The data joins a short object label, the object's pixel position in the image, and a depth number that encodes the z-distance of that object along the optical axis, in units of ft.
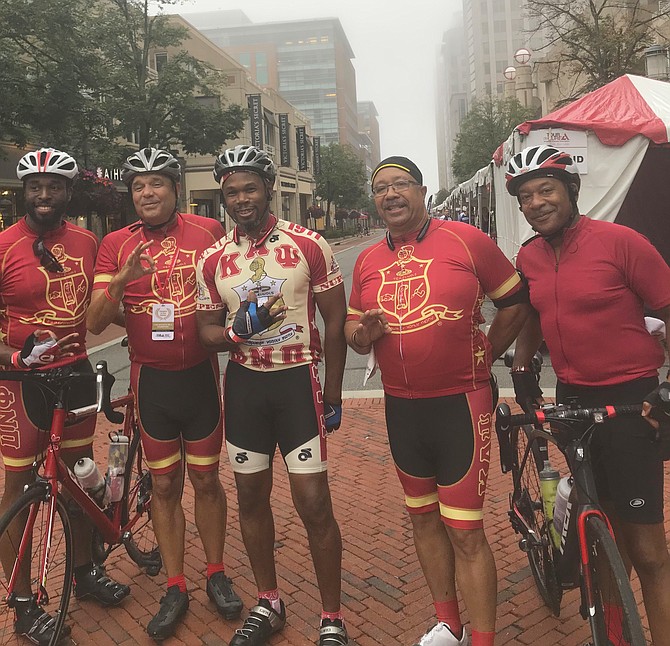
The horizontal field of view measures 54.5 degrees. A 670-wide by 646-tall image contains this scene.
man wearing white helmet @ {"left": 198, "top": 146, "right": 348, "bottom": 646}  10.07
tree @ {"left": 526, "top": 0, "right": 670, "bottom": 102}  53.11
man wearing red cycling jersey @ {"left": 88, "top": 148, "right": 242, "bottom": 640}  10.96
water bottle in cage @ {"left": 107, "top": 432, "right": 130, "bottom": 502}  11.84
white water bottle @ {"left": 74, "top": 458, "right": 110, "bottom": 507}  11.05
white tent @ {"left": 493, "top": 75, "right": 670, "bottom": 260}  29.53
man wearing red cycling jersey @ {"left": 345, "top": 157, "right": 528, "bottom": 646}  8.95
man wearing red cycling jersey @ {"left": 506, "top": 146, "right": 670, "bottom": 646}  8.47
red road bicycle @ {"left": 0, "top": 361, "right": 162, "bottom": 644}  9.60
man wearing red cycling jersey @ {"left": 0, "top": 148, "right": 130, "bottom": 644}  10.78
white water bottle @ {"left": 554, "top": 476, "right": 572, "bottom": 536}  9.08
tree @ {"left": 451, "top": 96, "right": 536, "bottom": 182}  135.13
